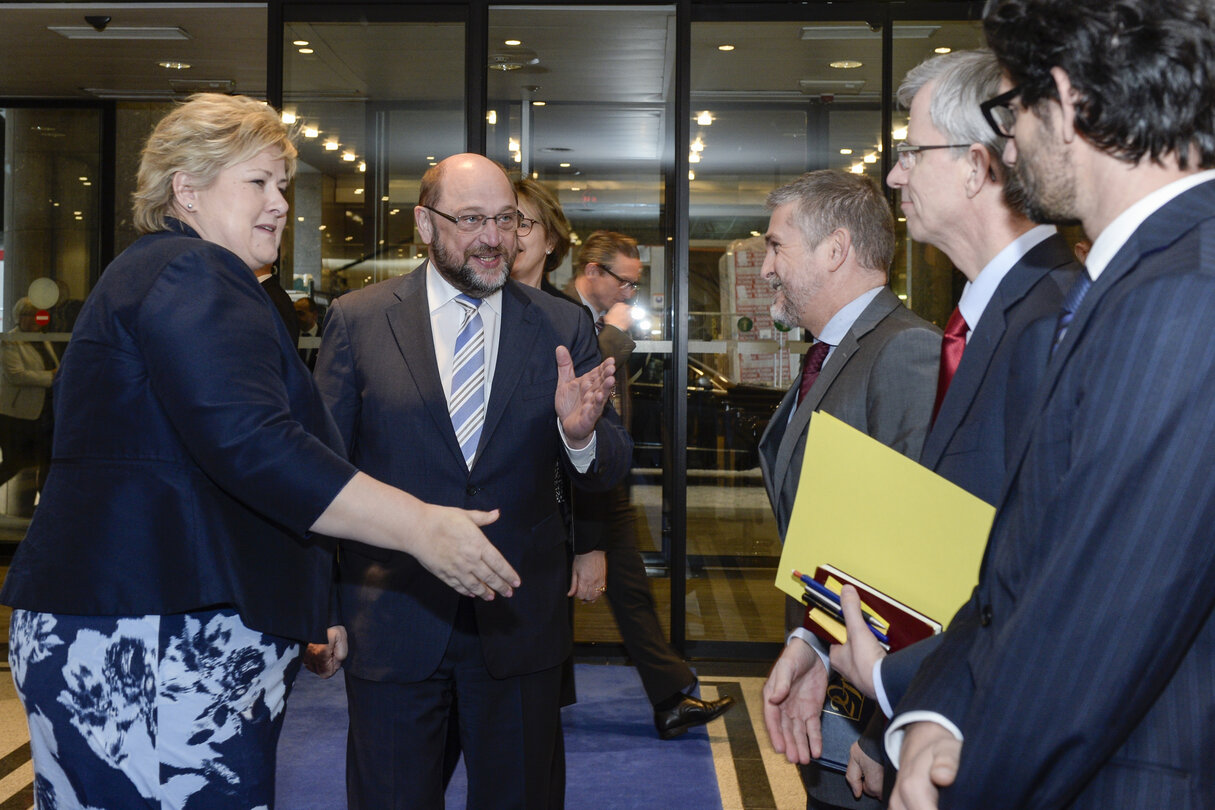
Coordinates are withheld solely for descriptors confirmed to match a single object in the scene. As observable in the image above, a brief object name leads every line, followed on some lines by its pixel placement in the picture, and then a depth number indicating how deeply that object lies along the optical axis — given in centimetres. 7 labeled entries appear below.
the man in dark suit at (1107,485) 83
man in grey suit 174
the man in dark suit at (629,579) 420
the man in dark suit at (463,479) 228
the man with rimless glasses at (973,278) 125
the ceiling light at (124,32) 604
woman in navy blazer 156
